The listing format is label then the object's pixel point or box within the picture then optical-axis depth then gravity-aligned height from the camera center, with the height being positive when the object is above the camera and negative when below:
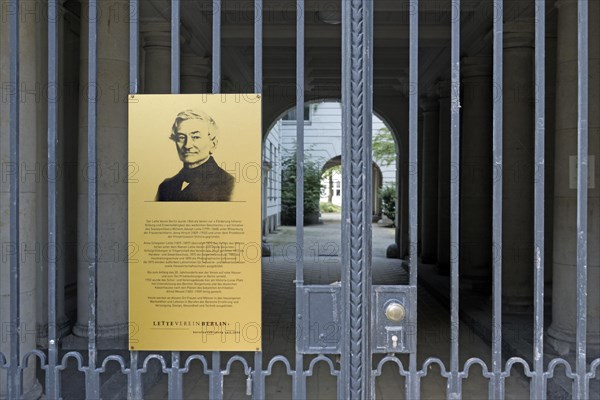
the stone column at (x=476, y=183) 11.78 +0.34
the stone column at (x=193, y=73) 11.34 +2.48
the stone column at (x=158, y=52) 8.84 +2.26
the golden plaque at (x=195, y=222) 2.96 -0.12
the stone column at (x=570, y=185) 6.65 +0.17
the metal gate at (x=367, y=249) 2.90 -0.25
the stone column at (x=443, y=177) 14.25 +0.55
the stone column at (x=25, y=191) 3.82 +0.05
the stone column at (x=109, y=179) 6.78 +0.23
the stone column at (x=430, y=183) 16.12 +0.46
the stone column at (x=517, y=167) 9.23 +0.53
